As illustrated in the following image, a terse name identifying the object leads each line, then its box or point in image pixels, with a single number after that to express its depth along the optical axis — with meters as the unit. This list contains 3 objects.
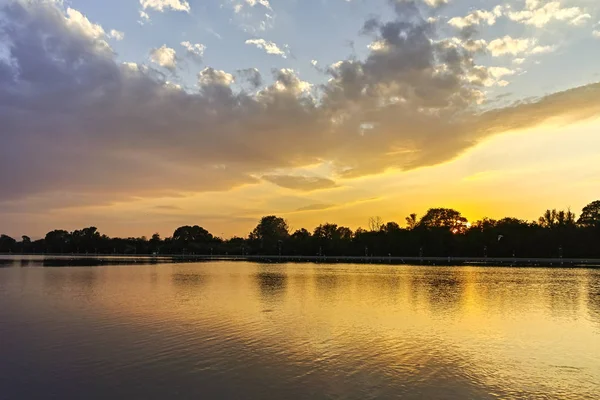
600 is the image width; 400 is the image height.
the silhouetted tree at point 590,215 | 114.88
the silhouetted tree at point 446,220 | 146.38
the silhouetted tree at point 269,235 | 174.38
